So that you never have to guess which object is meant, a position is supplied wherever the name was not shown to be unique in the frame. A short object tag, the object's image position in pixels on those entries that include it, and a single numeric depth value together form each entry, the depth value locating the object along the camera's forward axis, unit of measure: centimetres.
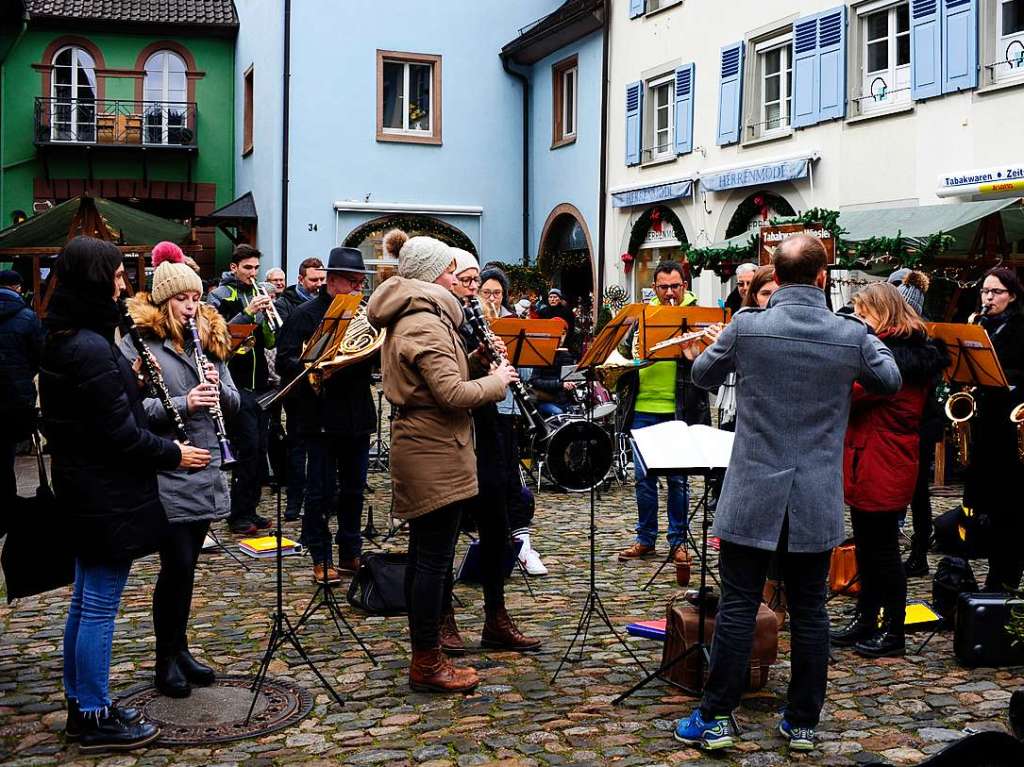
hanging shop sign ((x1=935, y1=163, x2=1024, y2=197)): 1347
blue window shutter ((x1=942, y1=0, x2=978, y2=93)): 1430
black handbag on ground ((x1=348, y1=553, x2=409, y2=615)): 672
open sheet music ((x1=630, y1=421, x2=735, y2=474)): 504
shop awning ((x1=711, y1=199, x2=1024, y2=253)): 1199
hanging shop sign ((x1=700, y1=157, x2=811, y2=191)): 1727
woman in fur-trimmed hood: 502
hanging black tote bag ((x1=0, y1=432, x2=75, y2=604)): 475
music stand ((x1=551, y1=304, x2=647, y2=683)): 693
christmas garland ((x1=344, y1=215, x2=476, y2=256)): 2523
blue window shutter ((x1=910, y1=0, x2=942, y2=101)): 1483
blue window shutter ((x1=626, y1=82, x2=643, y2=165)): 2170
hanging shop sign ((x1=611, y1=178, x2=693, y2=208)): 2025
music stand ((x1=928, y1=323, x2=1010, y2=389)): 651
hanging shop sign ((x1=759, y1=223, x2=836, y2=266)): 1186
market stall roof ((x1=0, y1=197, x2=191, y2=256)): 1291
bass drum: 892
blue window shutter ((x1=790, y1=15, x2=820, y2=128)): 1716
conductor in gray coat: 453
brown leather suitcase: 530
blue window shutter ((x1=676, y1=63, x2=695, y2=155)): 2027
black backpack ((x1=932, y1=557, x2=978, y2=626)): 643
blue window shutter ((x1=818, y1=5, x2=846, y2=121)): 1659
